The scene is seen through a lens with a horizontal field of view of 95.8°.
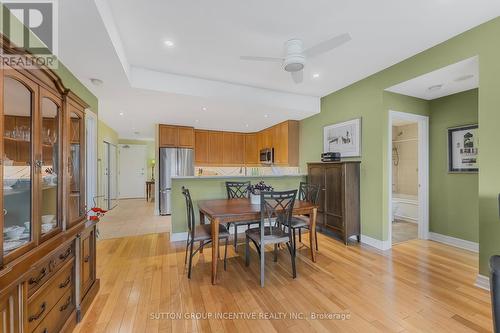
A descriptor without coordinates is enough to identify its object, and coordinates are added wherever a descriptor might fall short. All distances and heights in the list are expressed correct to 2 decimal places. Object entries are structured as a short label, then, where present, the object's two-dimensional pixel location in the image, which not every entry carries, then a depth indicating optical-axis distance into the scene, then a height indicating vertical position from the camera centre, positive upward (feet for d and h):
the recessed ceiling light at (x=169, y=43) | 8.53 +4.78
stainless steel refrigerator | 18.73 -0.12
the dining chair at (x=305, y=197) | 10.07 -1.73
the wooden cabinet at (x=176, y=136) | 18.88 +2.69
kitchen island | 12.39 -1.40
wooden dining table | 7.97 -1.71
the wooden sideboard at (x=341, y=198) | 11.63 -1.72
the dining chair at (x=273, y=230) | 7.99 -2.44
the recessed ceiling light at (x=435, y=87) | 10.41 +3.71
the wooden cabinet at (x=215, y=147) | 22.13 +2.00
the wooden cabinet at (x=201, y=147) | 21.57 +1.95
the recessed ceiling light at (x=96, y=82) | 9.94 +3.87
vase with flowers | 10.24 -1.17
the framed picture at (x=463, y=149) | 10.82 +0.84
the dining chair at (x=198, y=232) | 8.40 -2.52
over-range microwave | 19.46 +1.01
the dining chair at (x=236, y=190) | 12.60 -1.31
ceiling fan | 7.51 +3.85
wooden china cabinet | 3.68 -0.79
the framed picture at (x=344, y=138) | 12.31 +1.65
